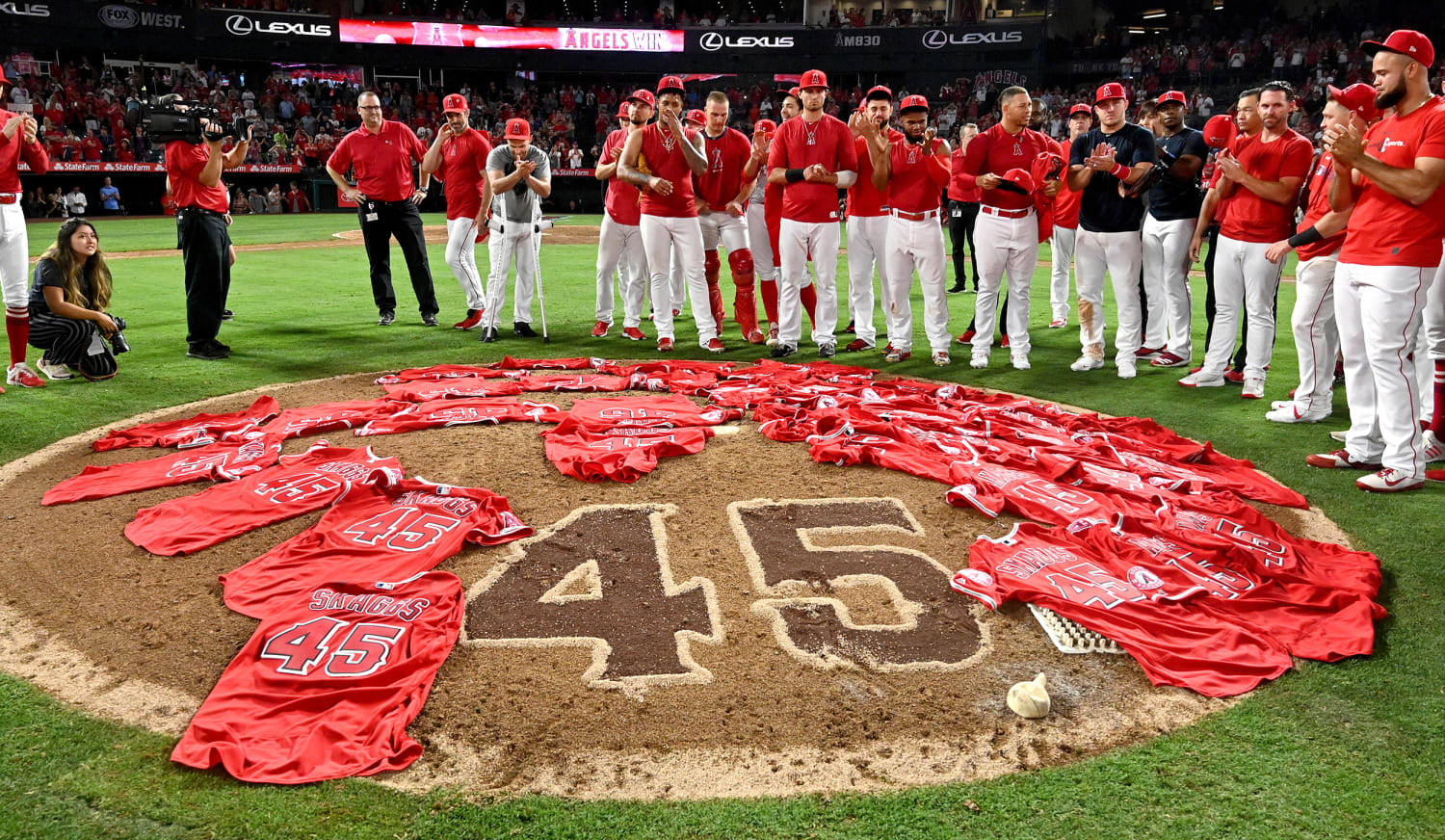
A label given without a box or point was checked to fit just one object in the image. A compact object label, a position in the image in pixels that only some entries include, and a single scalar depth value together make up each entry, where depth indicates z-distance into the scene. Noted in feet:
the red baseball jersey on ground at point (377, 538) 13.62
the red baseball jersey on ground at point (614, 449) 18.07
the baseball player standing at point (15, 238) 24.35
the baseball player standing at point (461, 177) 33.83
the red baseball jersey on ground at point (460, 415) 20.93
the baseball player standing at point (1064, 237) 32.86
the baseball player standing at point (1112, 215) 26.91
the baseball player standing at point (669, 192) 29.35
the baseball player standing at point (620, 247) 32.14
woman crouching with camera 25.30
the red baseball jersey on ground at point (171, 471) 17.39
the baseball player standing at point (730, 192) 31.76
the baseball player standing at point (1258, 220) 23.73
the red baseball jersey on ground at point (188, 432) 20.26
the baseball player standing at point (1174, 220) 27.12
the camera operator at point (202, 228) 28.45
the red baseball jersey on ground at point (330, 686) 9.80
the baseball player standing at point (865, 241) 30.60
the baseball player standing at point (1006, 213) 27.17
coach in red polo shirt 34.01
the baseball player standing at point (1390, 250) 17.15
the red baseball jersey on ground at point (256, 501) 15.24
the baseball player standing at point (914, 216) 27.68
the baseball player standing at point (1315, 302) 21.80
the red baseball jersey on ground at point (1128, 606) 11.71
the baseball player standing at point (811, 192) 28.94
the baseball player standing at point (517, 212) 31.76
